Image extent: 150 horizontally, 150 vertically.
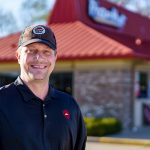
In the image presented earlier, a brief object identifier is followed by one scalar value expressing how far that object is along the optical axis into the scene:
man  2.91
